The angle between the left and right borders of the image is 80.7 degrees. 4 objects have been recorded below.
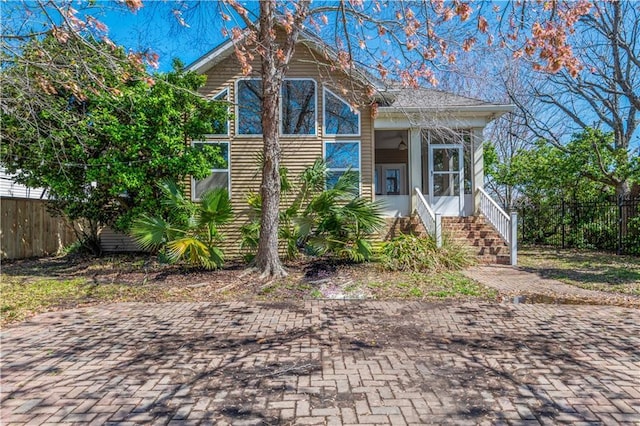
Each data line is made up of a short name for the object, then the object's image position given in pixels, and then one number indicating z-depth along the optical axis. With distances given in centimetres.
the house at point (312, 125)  1083
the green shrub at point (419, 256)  841
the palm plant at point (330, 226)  859
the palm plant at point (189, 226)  798
